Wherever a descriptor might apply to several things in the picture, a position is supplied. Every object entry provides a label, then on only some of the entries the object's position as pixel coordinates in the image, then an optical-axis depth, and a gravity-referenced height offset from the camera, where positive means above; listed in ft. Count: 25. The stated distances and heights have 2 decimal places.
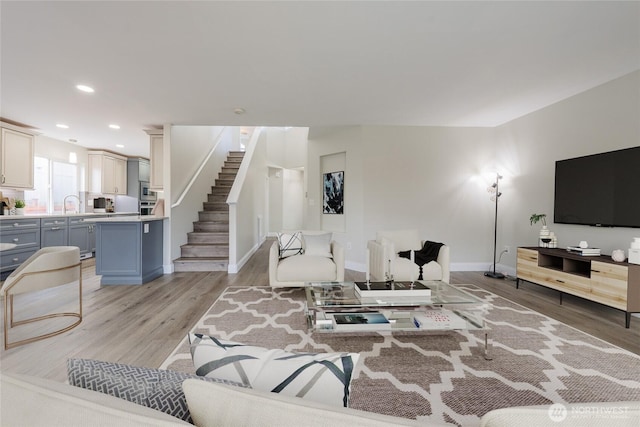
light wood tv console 8.08 -2.08
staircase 15.19 -1.95
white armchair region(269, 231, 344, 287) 10.68 -2.30
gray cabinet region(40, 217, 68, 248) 15.04 -1.54
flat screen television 9.09 +0.93
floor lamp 14.12 -0.42
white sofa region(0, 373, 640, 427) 1.35 -1.06
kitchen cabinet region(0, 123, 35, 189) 14.03 +2.46
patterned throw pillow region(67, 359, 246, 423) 1.91 -1.30
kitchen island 12.73 -2.10
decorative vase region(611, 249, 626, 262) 8.80 -1.29
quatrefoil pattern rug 5.16 -3.48
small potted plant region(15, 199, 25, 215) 14.89 -0.17
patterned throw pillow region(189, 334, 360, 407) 2.06 -1.26
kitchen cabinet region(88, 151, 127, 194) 20.88 +2.57
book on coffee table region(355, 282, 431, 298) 7.73 -2.26
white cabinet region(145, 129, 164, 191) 15.15 +2.69
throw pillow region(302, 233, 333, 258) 11.88 -1.51
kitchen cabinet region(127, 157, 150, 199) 23.88 +2.63
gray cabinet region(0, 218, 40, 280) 13.06 -1.76
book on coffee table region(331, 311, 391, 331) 6.71 -2.79
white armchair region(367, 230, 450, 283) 10.54 -2.12
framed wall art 17.30 +1.10
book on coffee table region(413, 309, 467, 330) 6.84 -2.80
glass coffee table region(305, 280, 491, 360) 6.77 -2.78
